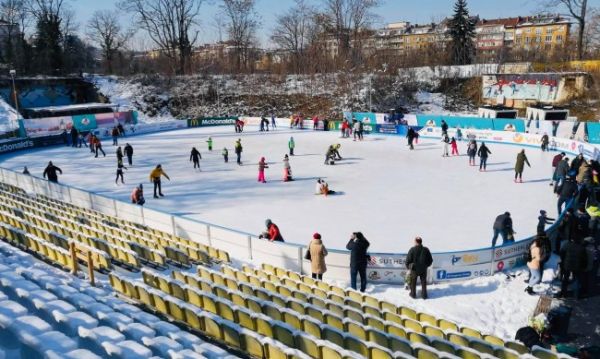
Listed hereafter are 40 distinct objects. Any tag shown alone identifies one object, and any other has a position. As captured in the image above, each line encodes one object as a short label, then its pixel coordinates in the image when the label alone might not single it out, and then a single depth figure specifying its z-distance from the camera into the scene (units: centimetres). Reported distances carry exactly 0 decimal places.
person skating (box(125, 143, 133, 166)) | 2219
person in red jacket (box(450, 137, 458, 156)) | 2350
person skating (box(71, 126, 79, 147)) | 2930
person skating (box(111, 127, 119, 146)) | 2981
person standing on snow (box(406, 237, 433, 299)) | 877
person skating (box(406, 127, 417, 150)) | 2592
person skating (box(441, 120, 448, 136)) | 2706
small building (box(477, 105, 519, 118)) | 3366
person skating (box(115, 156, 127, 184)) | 1849
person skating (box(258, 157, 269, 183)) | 1861
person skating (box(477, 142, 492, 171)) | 1936
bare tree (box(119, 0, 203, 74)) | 6241
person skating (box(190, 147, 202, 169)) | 2112
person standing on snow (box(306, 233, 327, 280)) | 927
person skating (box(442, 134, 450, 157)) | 2347
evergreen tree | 5941
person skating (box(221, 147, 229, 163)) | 2278
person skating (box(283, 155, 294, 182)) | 1864
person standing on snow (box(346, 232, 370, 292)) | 905
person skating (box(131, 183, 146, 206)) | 1436
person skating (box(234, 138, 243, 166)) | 2226
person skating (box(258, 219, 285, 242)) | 1069
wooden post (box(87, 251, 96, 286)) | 748
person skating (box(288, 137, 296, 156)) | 2380
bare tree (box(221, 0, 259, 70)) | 6594
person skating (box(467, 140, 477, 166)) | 2083
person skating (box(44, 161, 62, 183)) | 1809
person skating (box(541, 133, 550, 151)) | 2403
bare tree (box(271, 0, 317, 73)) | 6850
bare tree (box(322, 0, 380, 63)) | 6172
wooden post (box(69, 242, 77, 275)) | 779
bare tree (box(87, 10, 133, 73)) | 6794
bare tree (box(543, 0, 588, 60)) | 4950
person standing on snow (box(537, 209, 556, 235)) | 933
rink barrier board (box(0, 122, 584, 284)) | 958
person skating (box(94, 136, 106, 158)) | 2548
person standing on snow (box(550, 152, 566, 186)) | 1690
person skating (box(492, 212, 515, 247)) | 1068
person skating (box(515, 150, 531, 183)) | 1741
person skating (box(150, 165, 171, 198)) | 1644
